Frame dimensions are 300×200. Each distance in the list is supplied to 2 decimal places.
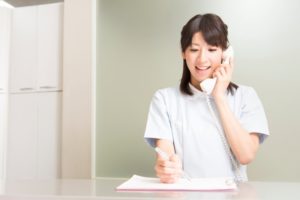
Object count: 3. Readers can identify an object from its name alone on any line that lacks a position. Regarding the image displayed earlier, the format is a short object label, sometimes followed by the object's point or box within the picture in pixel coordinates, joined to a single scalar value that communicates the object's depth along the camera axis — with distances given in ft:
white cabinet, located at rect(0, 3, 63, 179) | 7.77
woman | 3.94
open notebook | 2.36
